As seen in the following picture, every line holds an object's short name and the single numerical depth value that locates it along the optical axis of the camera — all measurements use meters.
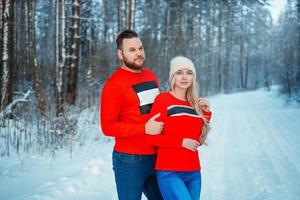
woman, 2.93
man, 2.98
